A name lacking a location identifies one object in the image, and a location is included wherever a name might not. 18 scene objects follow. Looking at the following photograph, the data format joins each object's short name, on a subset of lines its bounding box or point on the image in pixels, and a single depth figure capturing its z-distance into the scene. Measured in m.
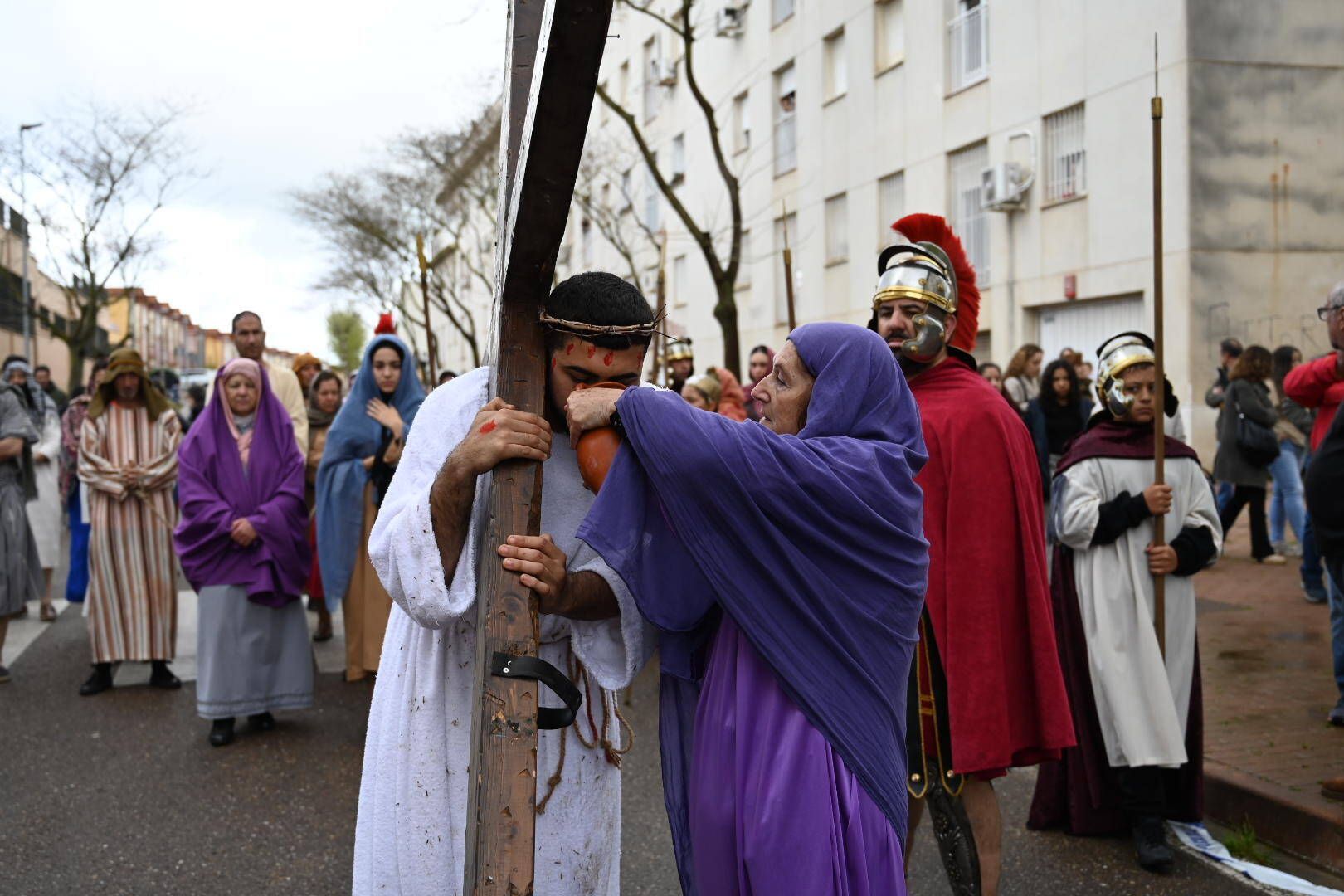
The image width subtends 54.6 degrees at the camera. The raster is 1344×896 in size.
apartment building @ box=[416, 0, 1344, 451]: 15.94
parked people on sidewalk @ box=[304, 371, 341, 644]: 9.24
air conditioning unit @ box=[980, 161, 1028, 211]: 18.33
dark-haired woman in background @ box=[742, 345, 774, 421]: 11.34
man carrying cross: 2.51
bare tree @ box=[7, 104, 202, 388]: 30.16
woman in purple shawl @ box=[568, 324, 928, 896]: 2.45
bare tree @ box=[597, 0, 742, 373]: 14.99
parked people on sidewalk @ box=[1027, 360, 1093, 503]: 11.19
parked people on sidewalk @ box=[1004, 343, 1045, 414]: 12.41
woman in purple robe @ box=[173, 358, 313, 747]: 6.76
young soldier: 4.94
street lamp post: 29.27
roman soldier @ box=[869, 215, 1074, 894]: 4.07
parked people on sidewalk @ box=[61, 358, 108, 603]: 10.22
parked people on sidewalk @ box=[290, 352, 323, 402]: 11.38
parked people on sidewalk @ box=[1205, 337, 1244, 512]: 12.26
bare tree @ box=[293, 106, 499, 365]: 29.61
